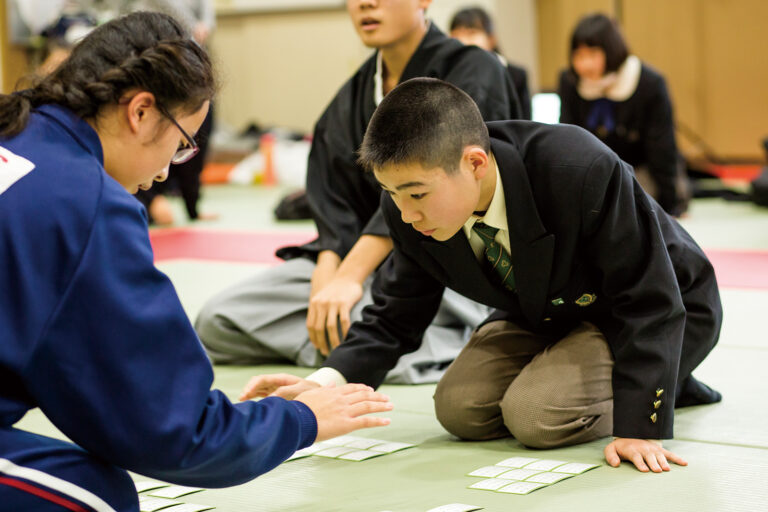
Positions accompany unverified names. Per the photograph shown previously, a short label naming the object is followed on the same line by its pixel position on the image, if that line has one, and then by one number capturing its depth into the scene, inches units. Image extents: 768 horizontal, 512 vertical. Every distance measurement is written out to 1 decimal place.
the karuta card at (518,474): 84.0
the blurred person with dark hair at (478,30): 238.7
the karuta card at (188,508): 79.6
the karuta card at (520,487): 80.7
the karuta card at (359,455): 93.1
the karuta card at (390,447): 94.8
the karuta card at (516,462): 87.5
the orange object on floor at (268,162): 370.0
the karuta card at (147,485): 84.8
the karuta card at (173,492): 83.7
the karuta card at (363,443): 96.3
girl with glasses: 56.1
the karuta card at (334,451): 94.3
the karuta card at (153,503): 79.4
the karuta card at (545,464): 86.0
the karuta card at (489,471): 85.3
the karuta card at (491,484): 82.0
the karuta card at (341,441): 97.5
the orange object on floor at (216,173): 387.9
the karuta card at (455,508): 75.9
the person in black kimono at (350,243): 120.3
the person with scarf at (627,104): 242.7
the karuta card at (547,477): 82.5
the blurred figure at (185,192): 273.1
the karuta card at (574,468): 84.6
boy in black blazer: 83.5
